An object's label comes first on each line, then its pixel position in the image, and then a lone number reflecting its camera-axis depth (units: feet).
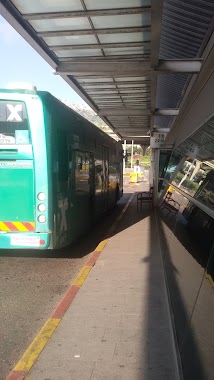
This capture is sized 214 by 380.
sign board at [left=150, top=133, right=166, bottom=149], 64.93
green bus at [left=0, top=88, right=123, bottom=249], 23.07
